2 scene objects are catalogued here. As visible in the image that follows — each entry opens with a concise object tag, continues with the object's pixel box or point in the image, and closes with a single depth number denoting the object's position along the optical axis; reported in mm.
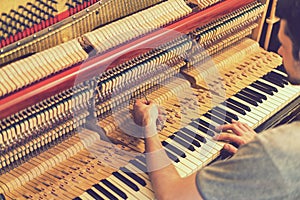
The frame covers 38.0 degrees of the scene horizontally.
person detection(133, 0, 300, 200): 1378
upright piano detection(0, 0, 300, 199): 1734
